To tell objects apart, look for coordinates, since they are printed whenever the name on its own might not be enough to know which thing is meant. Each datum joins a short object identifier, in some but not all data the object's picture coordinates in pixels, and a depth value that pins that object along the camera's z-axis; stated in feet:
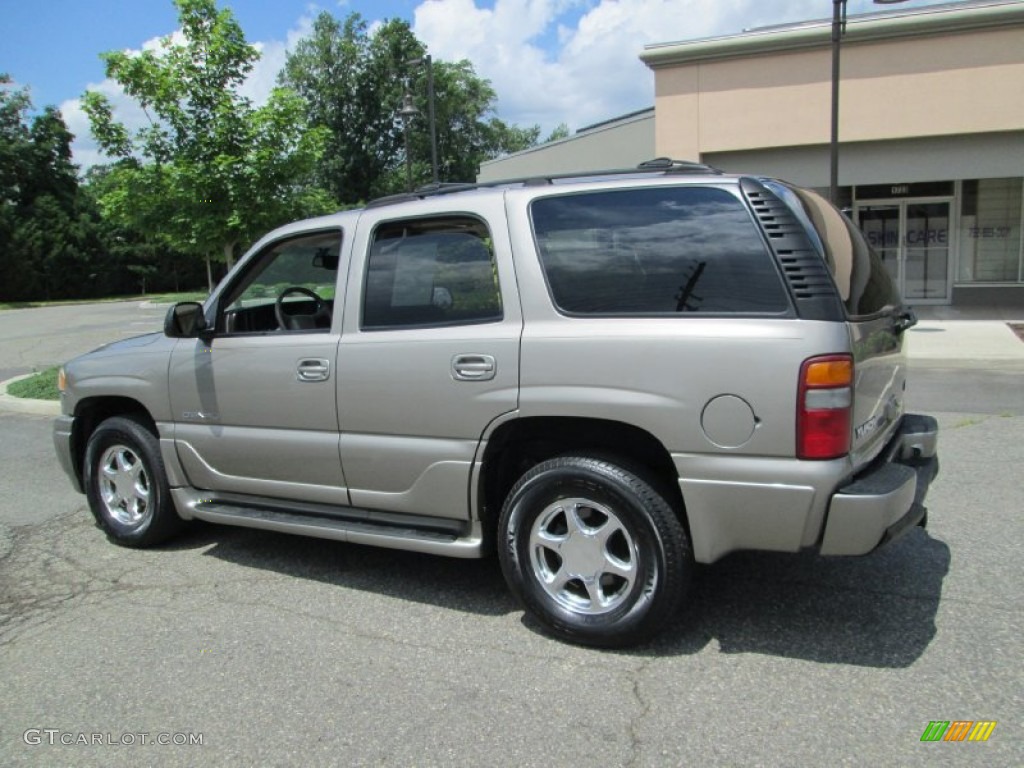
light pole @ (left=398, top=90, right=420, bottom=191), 66.28
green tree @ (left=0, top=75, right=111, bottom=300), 148.86
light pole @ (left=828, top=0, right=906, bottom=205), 40.37
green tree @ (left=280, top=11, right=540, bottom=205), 161.38
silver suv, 10.03
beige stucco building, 48.21
